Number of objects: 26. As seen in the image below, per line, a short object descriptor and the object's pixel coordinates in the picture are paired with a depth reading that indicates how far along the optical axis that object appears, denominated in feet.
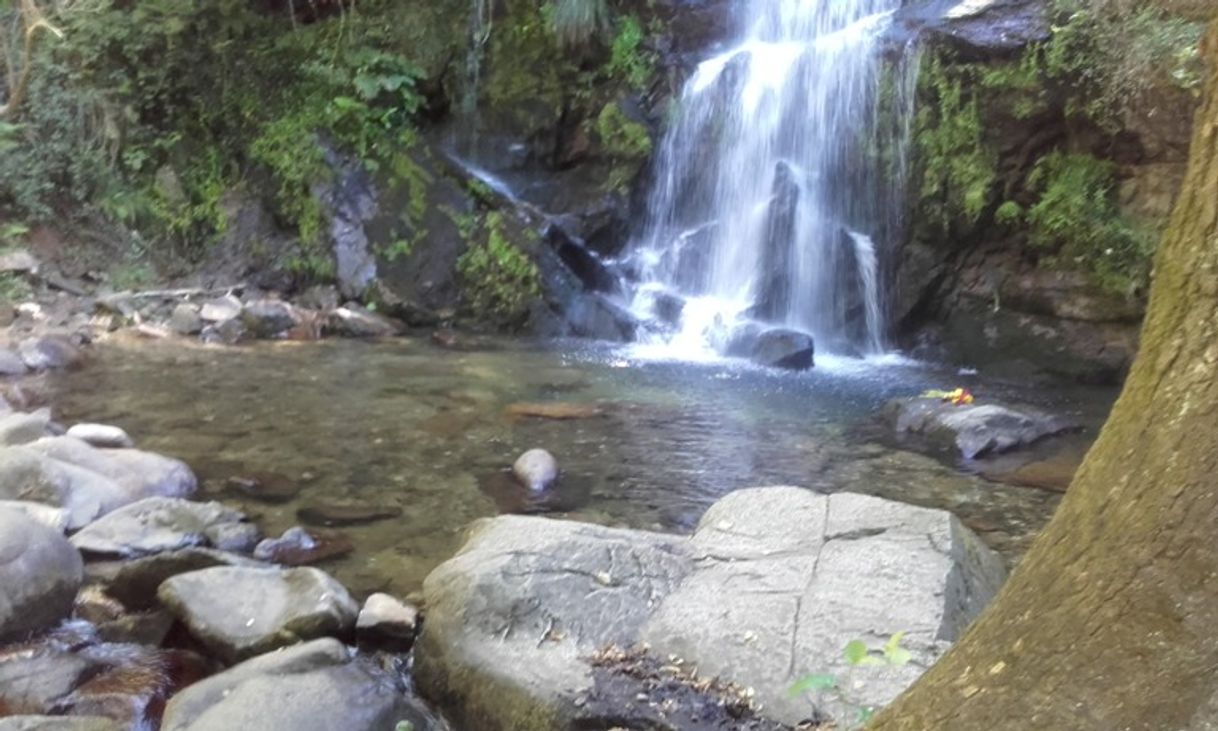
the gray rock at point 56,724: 10.37
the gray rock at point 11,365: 29.40
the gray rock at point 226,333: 36.09
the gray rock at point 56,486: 17.17
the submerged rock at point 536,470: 20.89
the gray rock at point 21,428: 19.90
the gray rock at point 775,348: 34.22
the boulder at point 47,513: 15.61
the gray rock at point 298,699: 10.24
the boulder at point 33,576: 13.34
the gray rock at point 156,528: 16.43
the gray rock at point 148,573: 14.80
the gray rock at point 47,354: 30.22
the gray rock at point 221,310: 37.55
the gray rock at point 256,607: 13.11
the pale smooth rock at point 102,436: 21.59
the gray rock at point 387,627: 13.48
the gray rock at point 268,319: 37.14
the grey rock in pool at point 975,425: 24.49
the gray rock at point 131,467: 18.99
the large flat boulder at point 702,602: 10.50
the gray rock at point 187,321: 36.76
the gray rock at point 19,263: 37.73
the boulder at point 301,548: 16.69
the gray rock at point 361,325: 38.11
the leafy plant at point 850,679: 7.43
